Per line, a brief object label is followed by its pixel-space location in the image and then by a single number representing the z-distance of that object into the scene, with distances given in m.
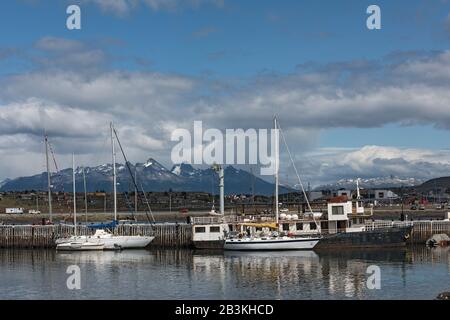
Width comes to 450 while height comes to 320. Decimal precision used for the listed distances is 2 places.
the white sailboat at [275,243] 74.06
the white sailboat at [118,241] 79.56
